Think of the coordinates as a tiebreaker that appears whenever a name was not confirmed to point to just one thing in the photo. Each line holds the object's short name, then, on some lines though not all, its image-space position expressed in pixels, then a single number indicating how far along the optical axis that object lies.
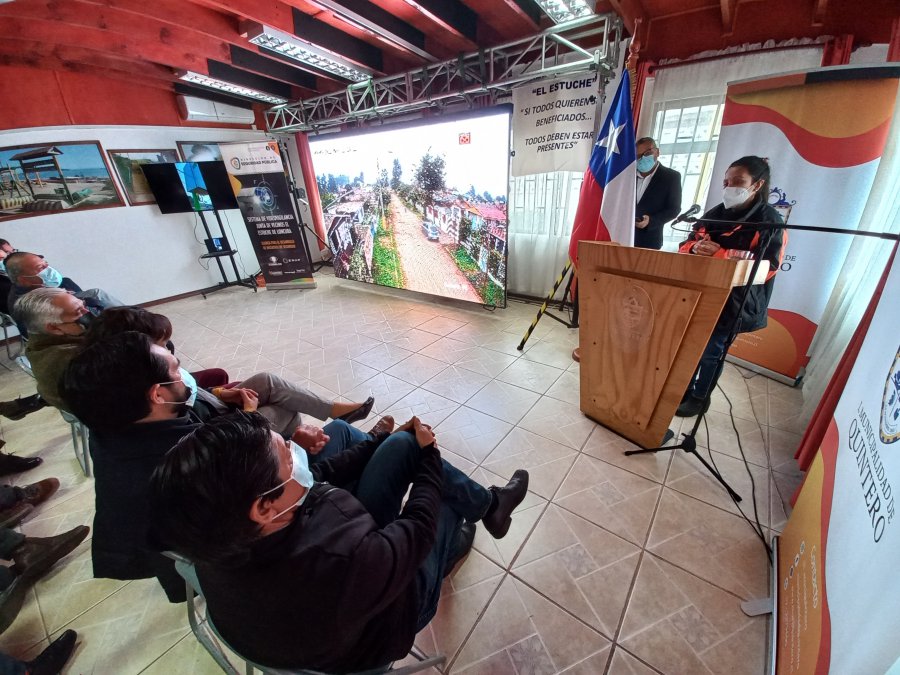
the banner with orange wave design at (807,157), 2.02
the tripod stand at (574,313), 3.15
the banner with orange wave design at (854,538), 0.63
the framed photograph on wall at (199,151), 5.26
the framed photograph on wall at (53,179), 4.08
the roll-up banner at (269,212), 5.02
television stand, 5.47
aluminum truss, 2.89
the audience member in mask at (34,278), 2.56
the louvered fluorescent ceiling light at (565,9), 2.60
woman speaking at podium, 1.70
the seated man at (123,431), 1.00
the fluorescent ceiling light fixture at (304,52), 3.18
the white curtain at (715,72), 2.46
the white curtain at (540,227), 3.86
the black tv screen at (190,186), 4.93
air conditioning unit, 5.02
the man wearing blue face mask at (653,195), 2.77
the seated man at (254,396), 1.47
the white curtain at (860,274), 2.00
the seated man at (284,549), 0.65
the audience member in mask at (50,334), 1.65
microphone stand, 1.13
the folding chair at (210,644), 0.86
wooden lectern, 1.54
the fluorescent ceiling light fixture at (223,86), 4.26
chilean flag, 2.35
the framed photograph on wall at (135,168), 4.77
